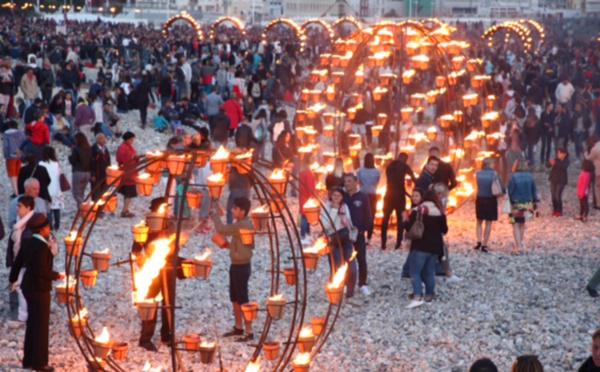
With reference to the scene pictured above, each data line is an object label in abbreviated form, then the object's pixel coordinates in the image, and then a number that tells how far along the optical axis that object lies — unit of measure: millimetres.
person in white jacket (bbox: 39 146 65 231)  22331
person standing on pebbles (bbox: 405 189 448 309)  18172
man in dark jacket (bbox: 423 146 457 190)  22083
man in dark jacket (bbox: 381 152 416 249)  22057
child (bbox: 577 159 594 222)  25655
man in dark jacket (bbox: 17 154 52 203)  21457
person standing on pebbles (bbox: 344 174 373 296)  18811
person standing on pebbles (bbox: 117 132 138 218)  24495
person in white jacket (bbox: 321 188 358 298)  18316
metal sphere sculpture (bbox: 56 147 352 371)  12782
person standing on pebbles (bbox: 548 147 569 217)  26594
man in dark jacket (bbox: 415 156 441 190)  21659
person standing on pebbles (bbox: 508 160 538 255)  22148
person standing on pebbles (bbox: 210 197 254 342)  15748
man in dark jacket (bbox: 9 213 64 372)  14874
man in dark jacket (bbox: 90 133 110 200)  23960
